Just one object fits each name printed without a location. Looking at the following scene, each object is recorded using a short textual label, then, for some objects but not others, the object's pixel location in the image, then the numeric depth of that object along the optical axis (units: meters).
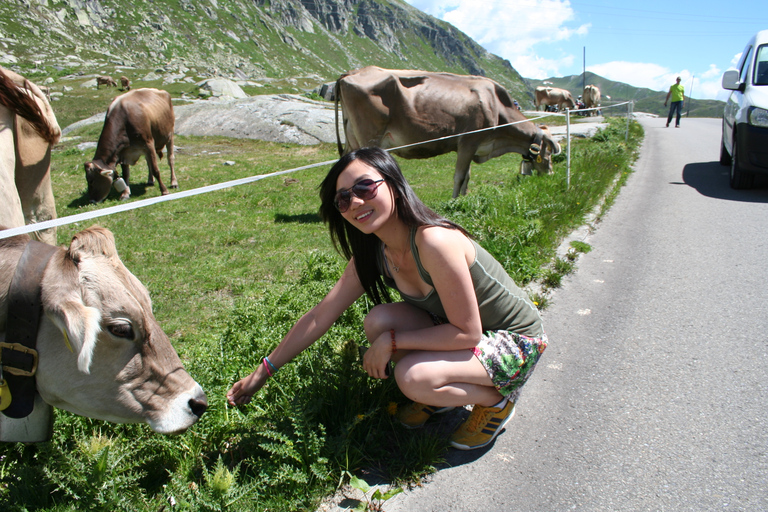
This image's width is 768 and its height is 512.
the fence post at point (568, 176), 7.21
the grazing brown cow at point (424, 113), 7.61
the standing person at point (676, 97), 19.48
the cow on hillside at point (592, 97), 32.28
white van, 6.89
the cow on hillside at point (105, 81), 27.33
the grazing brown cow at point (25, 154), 3.19
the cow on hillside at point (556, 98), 33.66
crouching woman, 2.28
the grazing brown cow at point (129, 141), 8.95
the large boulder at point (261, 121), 16.22
